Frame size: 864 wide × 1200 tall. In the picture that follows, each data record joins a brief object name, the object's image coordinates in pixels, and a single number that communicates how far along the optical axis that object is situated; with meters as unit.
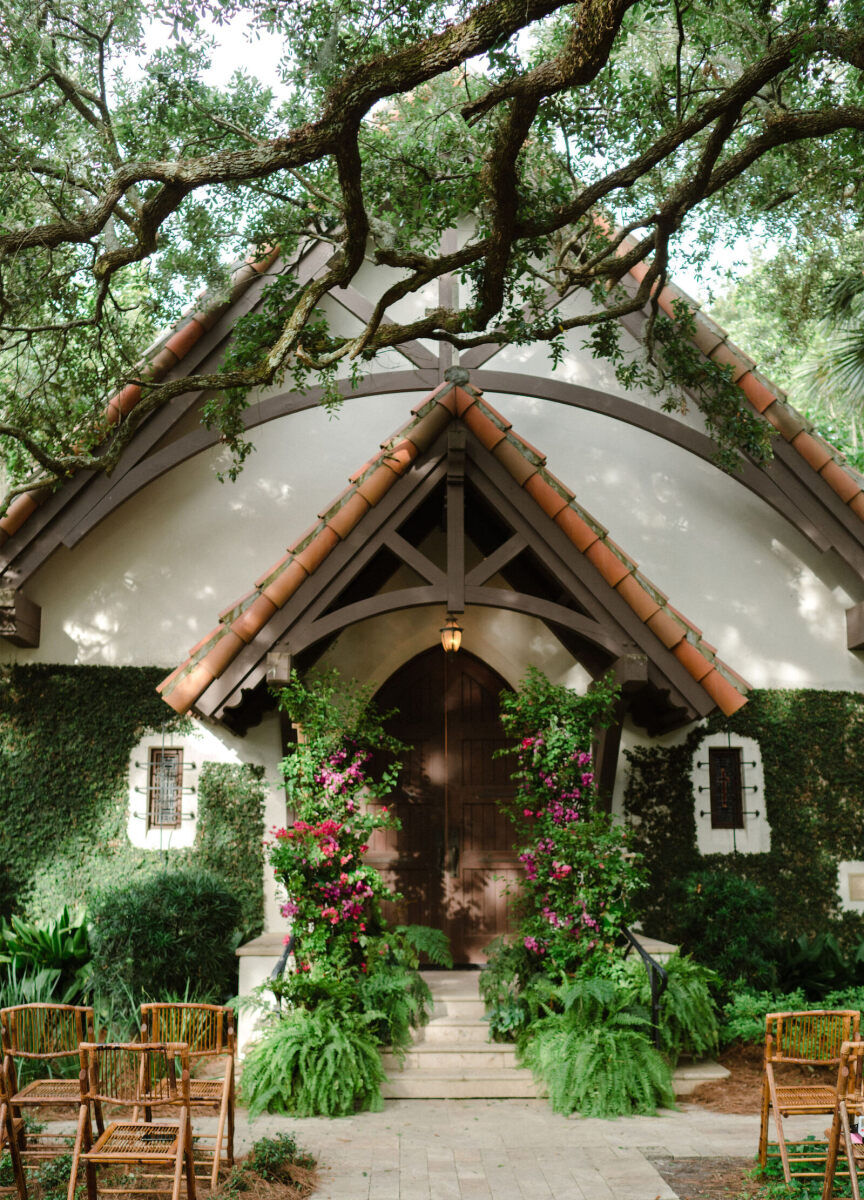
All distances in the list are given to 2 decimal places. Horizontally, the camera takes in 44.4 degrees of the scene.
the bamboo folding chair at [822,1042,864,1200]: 4.93
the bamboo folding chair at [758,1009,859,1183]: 5.49
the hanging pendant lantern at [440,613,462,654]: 8.94
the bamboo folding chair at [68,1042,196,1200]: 4.90
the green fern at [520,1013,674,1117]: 7.20
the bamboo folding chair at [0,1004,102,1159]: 5.45
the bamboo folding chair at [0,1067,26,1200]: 5.17
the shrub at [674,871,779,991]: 9.09
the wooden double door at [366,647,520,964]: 10.25
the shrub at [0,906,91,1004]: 8.73
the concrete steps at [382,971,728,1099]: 7.66
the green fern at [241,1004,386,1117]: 7.08
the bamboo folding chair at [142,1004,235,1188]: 5.75
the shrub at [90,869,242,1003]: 8.29
